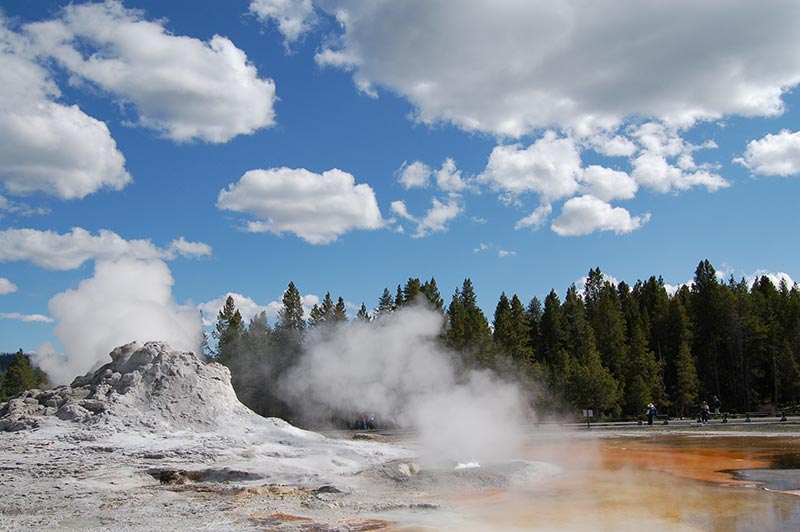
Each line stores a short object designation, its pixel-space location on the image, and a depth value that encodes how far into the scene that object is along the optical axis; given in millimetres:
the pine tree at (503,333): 51875
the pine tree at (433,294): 63834
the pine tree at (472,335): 47031
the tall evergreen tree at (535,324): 65562
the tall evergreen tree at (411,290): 62312
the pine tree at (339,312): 61056
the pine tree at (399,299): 62822
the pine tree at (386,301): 67681
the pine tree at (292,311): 62219
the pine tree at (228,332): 52628
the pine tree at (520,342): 51938
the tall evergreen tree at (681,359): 52000
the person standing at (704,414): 37938
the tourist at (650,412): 39006
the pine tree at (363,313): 59894
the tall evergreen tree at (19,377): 70375
